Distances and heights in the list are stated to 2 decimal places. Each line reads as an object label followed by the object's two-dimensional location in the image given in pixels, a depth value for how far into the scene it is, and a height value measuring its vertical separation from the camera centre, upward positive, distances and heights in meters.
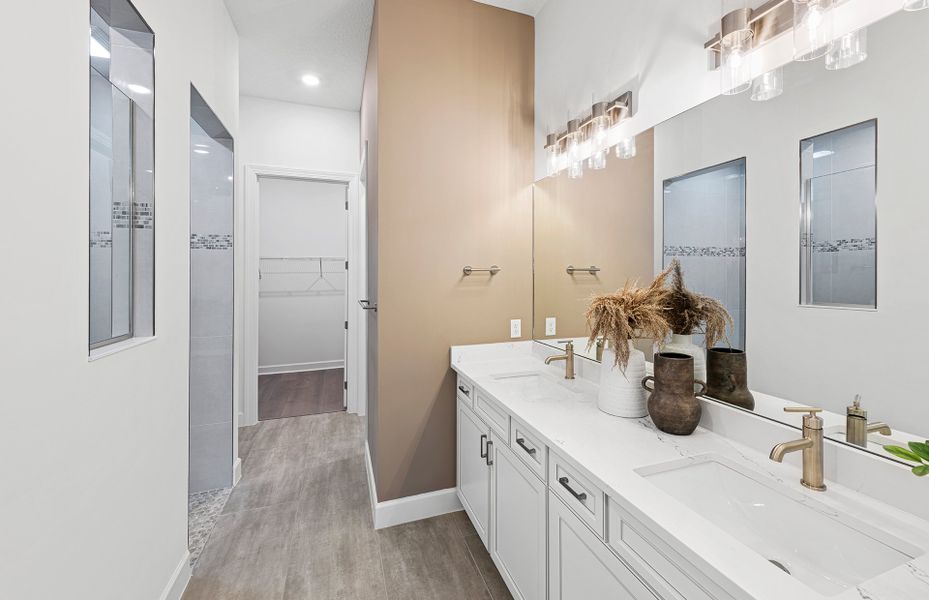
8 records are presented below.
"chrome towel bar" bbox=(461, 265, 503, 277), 2.26 +0.16
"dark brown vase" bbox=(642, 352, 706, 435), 1.25 -0.31
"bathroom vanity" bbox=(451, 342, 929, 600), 0.76 -0.48
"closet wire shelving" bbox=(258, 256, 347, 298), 5.26 +0.28
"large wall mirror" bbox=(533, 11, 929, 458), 0.88 +0.21
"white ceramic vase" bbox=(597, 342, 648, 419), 1.44 -0.32
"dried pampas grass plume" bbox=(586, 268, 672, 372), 1.35 -0.06
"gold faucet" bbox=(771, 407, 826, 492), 0.95 -0.36
